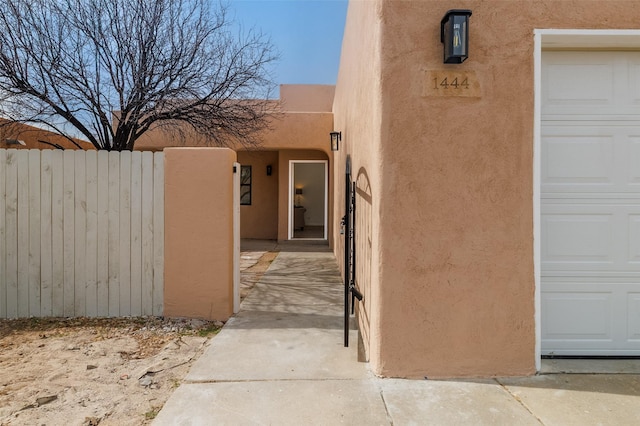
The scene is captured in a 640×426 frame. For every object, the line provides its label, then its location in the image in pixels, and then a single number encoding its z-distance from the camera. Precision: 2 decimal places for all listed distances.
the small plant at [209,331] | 3.82
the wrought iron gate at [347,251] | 3.30
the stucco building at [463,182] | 2.83
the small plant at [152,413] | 2.42
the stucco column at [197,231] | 4.08
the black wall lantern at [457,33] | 2.67
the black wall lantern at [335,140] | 7.91
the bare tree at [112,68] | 5.31
